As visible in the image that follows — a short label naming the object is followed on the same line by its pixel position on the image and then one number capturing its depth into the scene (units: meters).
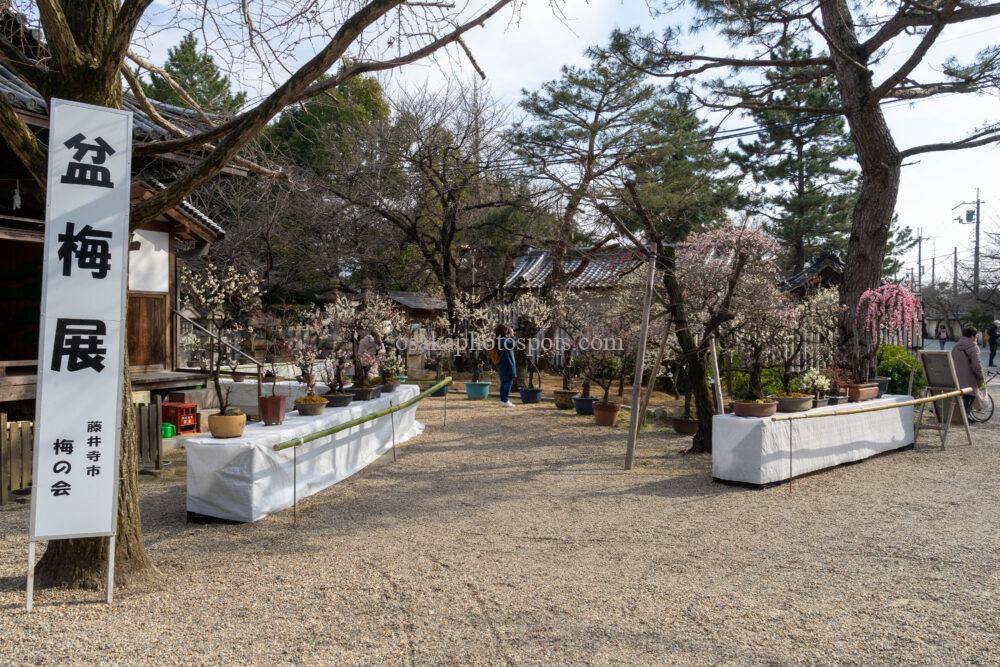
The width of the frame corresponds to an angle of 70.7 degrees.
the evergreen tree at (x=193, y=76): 20.97
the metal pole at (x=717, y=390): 7.78
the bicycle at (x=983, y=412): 11.39
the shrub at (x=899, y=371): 12.95
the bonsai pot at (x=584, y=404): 12.43
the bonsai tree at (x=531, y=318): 15.16
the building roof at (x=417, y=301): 18.86
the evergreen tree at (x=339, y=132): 18.92
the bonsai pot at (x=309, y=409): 6.95
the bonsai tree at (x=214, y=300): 11.83
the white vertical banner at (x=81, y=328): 3.62
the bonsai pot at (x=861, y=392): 8.89
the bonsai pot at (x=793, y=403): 7.61
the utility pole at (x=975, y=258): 32.22
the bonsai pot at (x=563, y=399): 13.35
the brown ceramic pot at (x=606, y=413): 11.32
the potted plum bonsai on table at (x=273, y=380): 6.33
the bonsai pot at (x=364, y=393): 8.33
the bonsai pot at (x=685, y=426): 10.34
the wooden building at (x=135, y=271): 7.44
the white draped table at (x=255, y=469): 5.46
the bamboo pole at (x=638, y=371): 7.61
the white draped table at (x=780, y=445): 6.79
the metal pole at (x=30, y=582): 3.60
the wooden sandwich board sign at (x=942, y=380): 9.16
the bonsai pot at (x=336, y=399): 7.63
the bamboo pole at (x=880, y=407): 7.23
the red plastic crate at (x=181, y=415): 9.66
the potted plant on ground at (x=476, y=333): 15.03
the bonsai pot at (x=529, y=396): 14.42
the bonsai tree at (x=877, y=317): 10.33
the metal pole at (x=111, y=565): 3.75
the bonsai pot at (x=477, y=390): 14.95
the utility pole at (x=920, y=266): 49.49
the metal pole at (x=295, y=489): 5.67
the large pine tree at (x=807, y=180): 22.72
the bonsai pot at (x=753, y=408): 7.02
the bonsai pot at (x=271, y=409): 6.32
